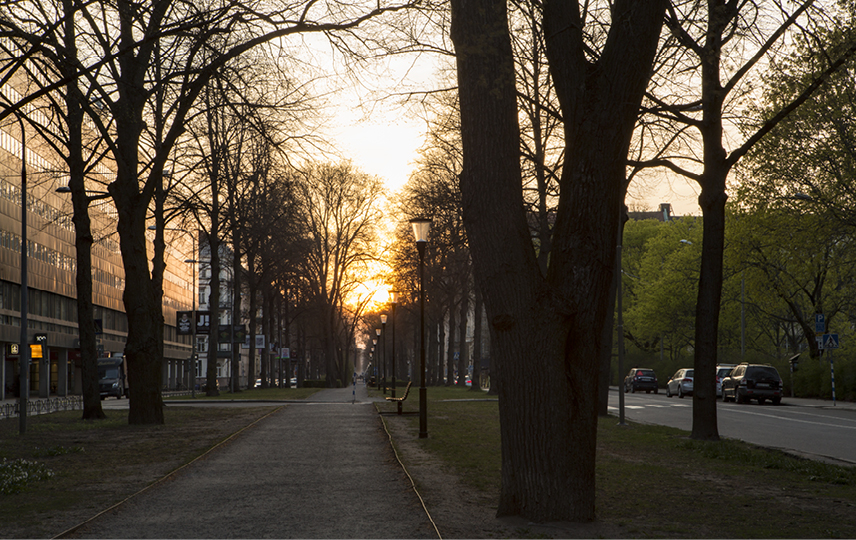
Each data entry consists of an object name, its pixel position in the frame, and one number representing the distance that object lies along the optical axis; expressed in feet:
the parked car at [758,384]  115.44
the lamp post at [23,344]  59.11
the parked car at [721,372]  141.08
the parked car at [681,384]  143.13
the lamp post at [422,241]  56.73
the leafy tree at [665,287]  183.62
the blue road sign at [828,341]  106.42
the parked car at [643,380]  169.89
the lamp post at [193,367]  142.08
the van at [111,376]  172.14
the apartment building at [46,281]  154.40
